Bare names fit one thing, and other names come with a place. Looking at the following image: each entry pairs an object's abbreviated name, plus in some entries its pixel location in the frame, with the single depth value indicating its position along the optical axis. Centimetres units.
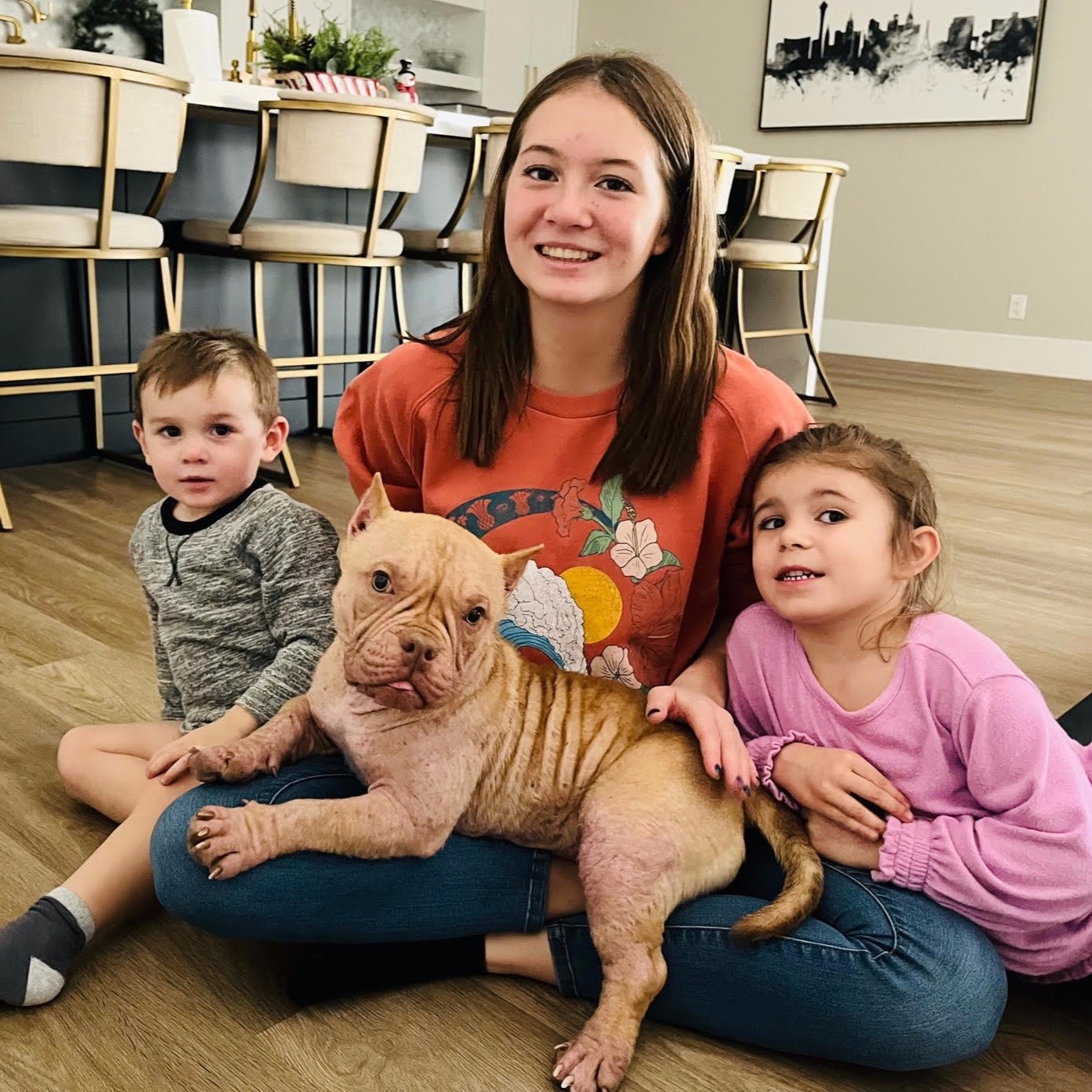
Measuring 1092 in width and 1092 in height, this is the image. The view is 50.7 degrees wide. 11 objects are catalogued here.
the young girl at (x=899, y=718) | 113
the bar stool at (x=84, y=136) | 270
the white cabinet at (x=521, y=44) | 760
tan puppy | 108
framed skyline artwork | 647
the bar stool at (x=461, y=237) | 392
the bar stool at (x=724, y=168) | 425
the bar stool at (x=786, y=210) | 478
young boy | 141
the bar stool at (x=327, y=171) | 330
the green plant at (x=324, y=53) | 411
